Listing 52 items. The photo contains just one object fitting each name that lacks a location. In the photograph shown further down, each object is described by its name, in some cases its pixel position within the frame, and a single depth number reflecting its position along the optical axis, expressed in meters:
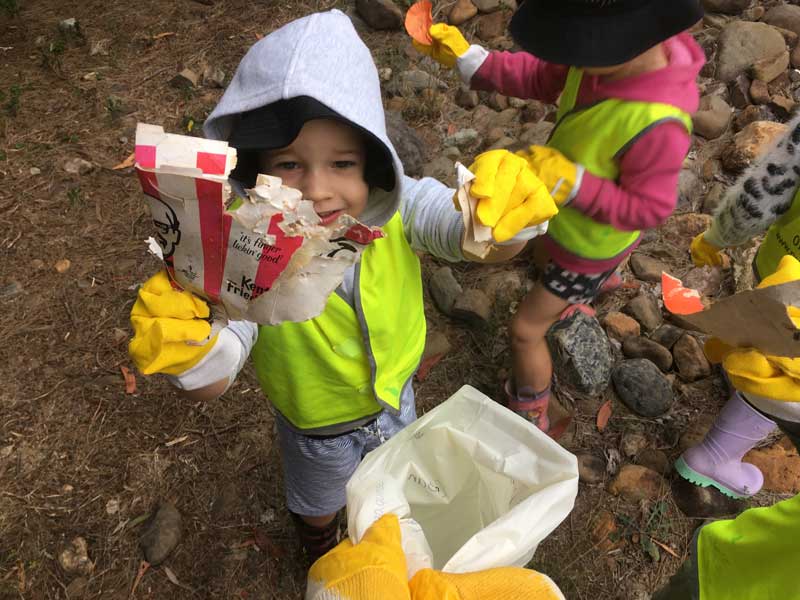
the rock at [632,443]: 2.05
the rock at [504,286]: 2.37
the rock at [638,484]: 1.96
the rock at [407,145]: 2.65
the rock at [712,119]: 2.71
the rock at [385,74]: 3.12
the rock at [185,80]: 3.08
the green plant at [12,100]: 2.95
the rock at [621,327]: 2.28
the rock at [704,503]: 1.91
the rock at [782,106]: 2.72
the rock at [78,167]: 2.77
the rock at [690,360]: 2.14
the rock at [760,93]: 2.76
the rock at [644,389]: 2.08
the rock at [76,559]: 1.82
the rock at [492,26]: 3.18
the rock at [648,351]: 2.19
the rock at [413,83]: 3.05
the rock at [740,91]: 2.80
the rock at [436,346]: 2.27
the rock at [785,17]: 2.97
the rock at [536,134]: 2.64
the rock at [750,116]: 2.71
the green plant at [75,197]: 2.67
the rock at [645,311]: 2.30
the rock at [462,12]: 3.25
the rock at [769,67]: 2.79
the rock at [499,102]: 2.94
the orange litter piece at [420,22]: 1.93
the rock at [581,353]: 2.11
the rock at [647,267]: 2.42
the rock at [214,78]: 3.12
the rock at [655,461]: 2.02
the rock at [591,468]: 2.01
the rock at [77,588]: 1.79
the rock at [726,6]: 3.02
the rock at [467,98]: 2.97
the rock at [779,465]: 1.94
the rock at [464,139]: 2.82
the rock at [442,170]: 2.62
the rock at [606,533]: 1.89
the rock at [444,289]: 2.36
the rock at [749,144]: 2.51
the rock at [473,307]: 2.29
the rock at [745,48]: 2.85
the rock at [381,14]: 3.23
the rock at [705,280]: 2.39
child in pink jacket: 1.30
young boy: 0.98
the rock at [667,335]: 2.23
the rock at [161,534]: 1.85
